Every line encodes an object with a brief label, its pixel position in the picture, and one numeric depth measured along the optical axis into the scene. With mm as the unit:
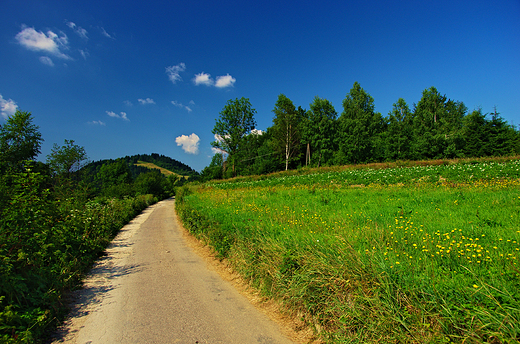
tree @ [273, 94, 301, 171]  44531
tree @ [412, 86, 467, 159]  37969
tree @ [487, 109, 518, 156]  36594
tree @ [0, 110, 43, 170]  24816
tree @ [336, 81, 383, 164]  41500
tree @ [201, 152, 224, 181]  59122
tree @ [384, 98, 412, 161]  41906
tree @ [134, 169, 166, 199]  49594
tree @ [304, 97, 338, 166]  42469
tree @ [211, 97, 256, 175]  46188
